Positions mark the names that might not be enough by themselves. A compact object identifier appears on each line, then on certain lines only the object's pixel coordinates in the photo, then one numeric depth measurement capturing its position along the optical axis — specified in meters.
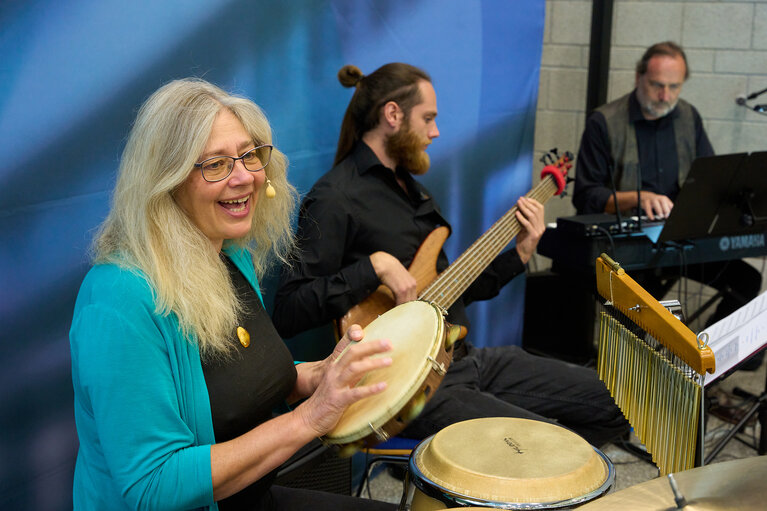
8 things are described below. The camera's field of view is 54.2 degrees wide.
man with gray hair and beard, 3.67
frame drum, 1.31
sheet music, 1.38
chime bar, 1.17
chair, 1.92
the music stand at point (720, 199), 2.71
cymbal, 1.03
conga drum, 1.31
